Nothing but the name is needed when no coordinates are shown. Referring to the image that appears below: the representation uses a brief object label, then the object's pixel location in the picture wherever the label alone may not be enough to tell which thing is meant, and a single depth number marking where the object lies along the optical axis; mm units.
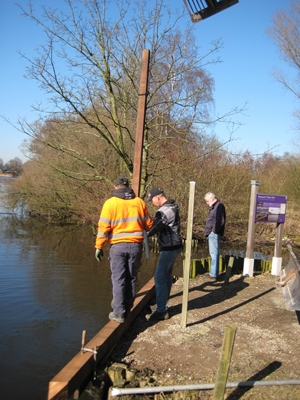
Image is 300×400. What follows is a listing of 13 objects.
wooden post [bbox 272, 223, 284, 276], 8172
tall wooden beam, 6496
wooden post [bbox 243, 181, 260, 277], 7991
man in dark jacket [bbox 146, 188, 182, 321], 5004
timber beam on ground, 3211
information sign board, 8062
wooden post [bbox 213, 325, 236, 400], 2861
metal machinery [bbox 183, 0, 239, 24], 4258
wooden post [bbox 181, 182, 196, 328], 4449
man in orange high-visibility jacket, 4441
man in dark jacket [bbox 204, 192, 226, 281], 7332
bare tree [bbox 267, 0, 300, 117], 20422
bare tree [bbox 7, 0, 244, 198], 11742
